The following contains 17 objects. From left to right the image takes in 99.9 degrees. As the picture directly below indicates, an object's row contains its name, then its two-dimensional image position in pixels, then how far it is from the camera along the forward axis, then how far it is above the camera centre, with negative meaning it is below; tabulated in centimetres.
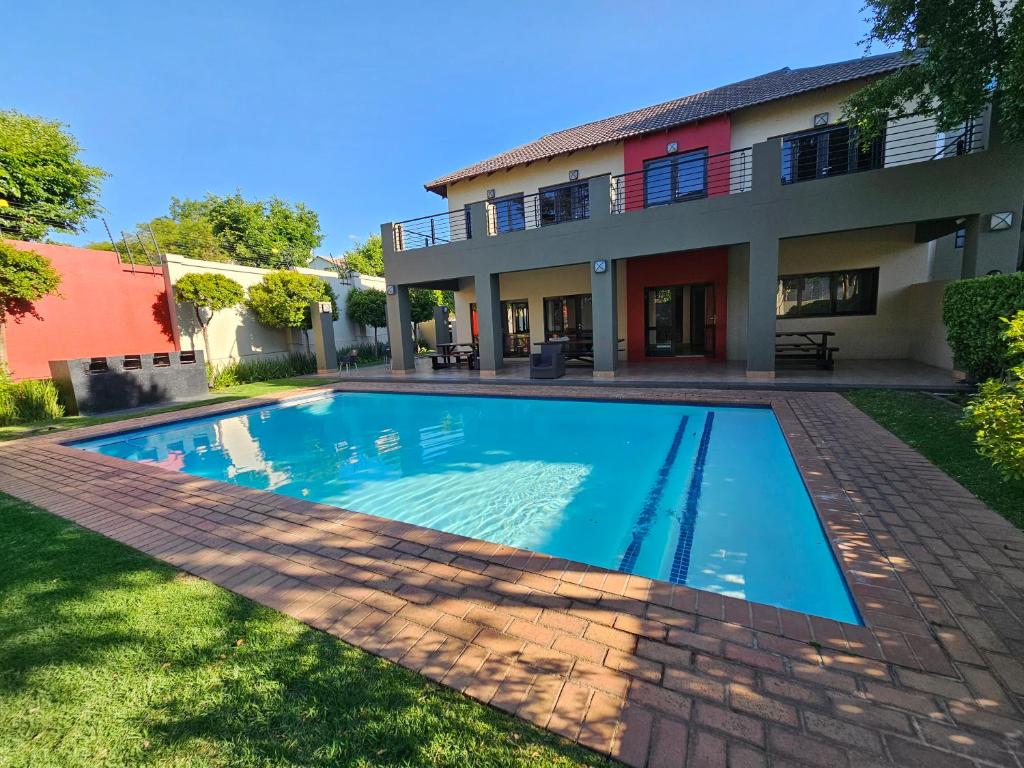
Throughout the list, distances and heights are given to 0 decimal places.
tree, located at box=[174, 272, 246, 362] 1334 +153
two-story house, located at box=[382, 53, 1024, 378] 814 +193
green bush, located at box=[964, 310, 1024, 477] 293 -87
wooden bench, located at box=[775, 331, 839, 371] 998 -98
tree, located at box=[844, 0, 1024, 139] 566 +335
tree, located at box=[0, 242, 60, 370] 912 +156
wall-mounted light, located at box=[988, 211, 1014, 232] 724 +130
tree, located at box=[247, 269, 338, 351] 1520 +146
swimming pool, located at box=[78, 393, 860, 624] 351 -191
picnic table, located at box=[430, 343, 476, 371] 1418 -100
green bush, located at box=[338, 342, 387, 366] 1906 -88
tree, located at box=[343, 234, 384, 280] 4143 +731
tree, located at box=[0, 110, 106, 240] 1708 +737
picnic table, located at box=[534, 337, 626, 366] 1242 -86
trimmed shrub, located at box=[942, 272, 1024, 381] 568 -26
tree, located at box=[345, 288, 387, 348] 1967 +120
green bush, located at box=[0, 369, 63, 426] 880 -102
